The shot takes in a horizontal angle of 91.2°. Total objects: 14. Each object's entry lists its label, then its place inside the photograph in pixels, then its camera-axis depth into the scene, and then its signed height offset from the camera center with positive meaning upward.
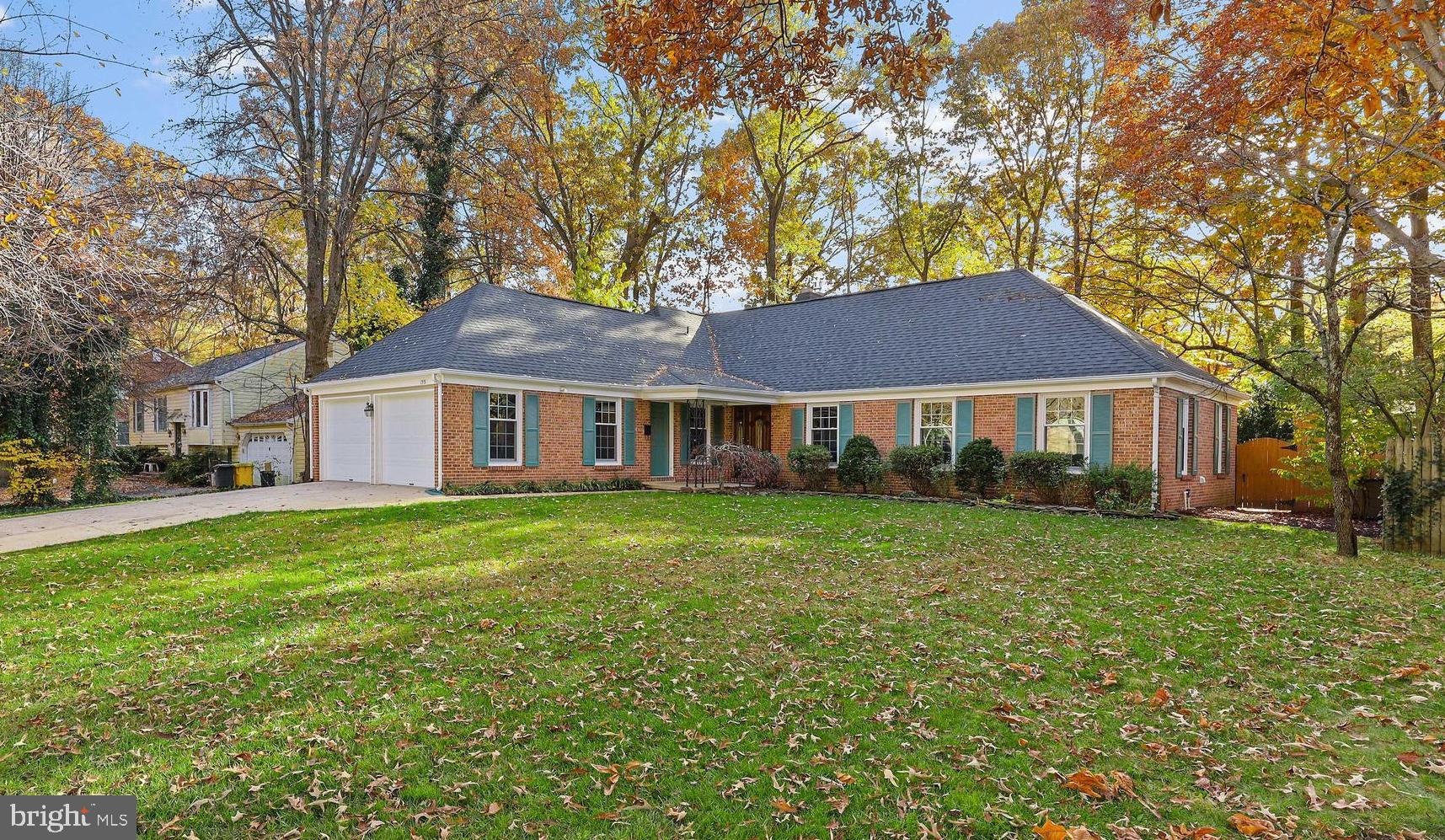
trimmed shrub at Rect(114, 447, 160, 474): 27.10 -1.30
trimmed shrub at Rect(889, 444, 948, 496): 16.36 -0.96
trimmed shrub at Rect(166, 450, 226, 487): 26.11 -1.67
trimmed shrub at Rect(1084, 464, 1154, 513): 13.82 -1.27
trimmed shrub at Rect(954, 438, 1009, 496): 15.50 -0.96
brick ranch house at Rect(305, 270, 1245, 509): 15.05 +0.77
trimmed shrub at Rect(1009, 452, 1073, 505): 14.73 -1.05
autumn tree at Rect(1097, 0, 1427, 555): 9.03 +4.65
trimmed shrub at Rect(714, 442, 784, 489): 17.17 -1.05
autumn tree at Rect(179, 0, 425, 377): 17.08 +8.28
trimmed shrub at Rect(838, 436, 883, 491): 17.09 -0.99
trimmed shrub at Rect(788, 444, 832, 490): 18.00 -1.03
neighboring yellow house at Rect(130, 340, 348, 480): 28.00 +1.34
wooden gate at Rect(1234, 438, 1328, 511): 17.16 -1.40
